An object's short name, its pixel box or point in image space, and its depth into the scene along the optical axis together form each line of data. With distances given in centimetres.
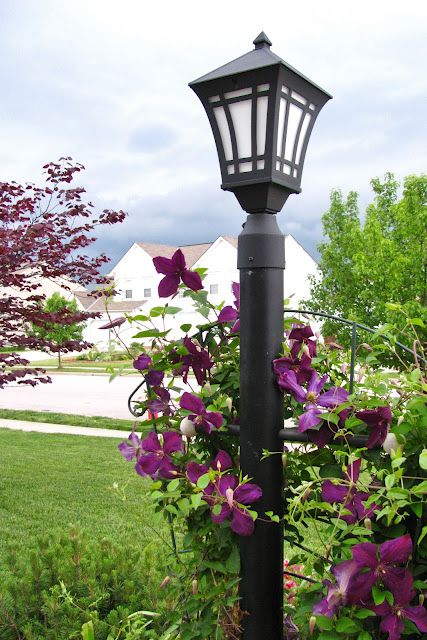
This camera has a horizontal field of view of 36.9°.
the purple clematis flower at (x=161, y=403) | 175
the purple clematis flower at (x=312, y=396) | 146
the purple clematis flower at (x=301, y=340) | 162
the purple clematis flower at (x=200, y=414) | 161
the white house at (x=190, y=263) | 3171
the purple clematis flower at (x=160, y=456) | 163
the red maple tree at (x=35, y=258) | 527
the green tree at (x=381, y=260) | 1234
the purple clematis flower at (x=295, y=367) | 157
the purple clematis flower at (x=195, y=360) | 175
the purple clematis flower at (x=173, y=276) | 171
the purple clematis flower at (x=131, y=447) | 173
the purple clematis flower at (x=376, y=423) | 138
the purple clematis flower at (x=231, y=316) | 177
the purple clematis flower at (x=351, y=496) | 137
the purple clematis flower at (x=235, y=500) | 150
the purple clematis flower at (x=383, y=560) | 127
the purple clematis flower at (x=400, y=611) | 130
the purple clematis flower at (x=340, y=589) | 131
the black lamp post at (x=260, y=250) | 158
